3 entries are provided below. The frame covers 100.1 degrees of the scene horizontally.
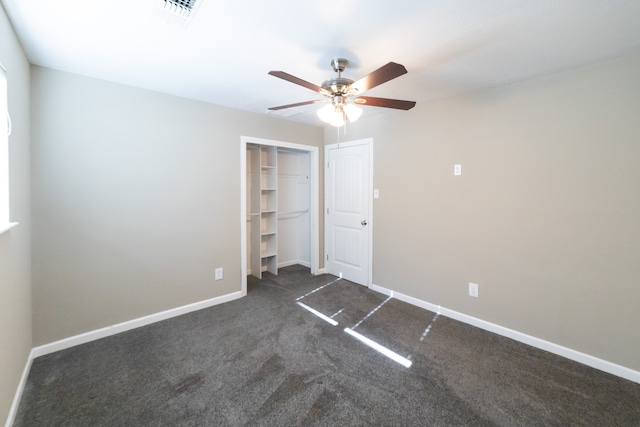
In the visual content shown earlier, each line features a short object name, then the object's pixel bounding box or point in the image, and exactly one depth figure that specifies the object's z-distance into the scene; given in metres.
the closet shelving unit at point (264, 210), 4.00
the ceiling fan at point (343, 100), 1.82
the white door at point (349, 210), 3.70
